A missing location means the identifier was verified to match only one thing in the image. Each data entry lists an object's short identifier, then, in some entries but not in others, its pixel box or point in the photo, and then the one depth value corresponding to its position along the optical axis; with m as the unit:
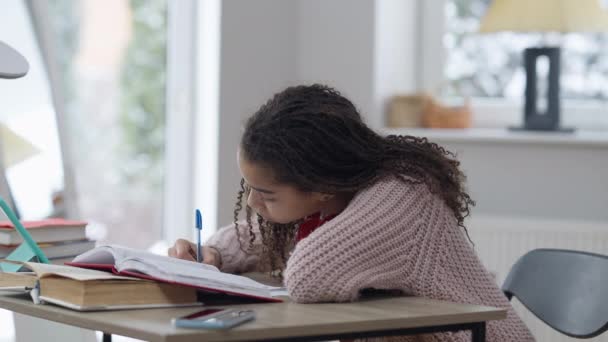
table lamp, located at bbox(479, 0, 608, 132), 4.78
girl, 3.09
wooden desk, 2.53
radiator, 4.72
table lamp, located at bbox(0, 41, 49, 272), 3.32
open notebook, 2.94
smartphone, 2.49
